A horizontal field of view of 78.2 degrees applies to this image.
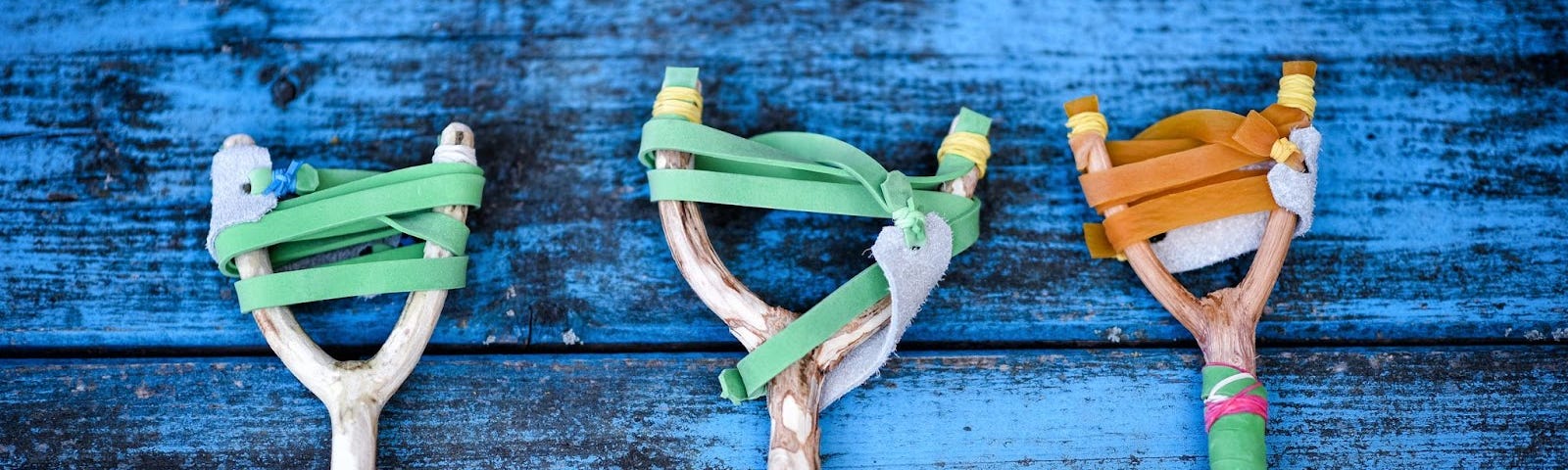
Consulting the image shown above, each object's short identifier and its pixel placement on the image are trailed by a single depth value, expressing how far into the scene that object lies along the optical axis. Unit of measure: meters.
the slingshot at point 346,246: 0.92
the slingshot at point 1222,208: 0.94
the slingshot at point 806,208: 0.89
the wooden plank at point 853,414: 0.98
